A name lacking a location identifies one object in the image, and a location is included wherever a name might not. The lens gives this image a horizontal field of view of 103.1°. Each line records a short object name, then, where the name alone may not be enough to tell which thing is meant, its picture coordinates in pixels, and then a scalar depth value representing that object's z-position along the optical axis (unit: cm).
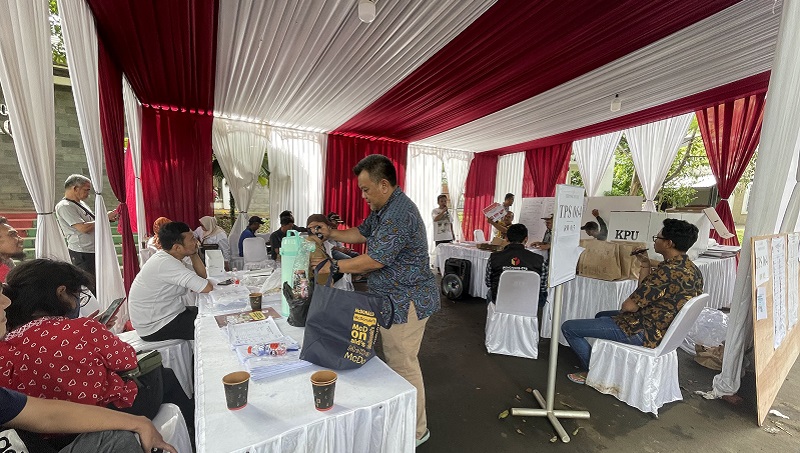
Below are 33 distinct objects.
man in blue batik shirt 149
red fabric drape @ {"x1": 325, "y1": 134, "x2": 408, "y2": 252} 648
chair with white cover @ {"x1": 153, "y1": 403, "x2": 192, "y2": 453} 127
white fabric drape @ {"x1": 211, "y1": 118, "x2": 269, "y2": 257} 548
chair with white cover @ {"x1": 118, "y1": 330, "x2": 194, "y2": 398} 204
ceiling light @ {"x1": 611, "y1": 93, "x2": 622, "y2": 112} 408
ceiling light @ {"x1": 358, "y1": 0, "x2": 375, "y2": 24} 208
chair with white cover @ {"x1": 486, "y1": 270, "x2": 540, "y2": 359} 288
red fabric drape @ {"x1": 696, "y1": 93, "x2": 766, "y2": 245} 460
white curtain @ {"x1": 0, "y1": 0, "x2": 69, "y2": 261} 181
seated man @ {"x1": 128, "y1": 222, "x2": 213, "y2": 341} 209
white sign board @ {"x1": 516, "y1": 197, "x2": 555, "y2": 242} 528
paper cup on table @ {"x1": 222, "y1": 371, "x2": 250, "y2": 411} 97
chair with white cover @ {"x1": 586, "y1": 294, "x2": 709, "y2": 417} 213
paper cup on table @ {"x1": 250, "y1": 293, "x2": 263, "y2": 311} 186
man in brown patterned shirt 209
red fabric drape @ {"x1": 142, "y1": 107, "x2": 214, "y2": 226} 488
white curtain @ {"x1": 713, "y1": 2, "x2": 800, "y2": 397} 207
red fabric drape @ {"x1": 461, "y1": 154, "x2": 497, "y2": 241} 877
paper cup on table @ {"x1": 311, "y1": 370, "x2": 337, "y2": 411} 98
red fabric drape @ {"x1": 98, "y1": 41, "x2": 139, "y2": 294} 304
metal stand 200
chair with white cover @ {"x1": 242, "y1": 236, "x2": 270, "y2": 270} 364
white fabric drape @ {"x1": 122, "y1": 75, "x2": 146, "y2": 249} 430
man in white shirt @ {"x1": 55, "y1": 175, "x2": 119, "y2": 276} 306
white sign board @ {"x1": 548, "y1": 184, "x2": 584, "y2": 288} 176
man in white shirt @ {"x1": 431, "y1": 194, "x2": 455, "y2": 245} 594
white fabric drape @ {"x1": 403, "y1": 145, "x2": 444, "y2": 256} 771
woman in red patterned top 102
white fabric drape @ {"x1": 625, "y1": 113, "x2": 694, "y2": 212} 566
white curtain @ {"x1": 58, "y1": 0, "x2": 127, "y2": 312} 231
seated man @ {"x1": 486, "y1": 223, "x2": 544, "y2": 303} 308
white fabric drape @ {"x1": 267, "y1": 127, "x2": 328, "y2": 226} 602
